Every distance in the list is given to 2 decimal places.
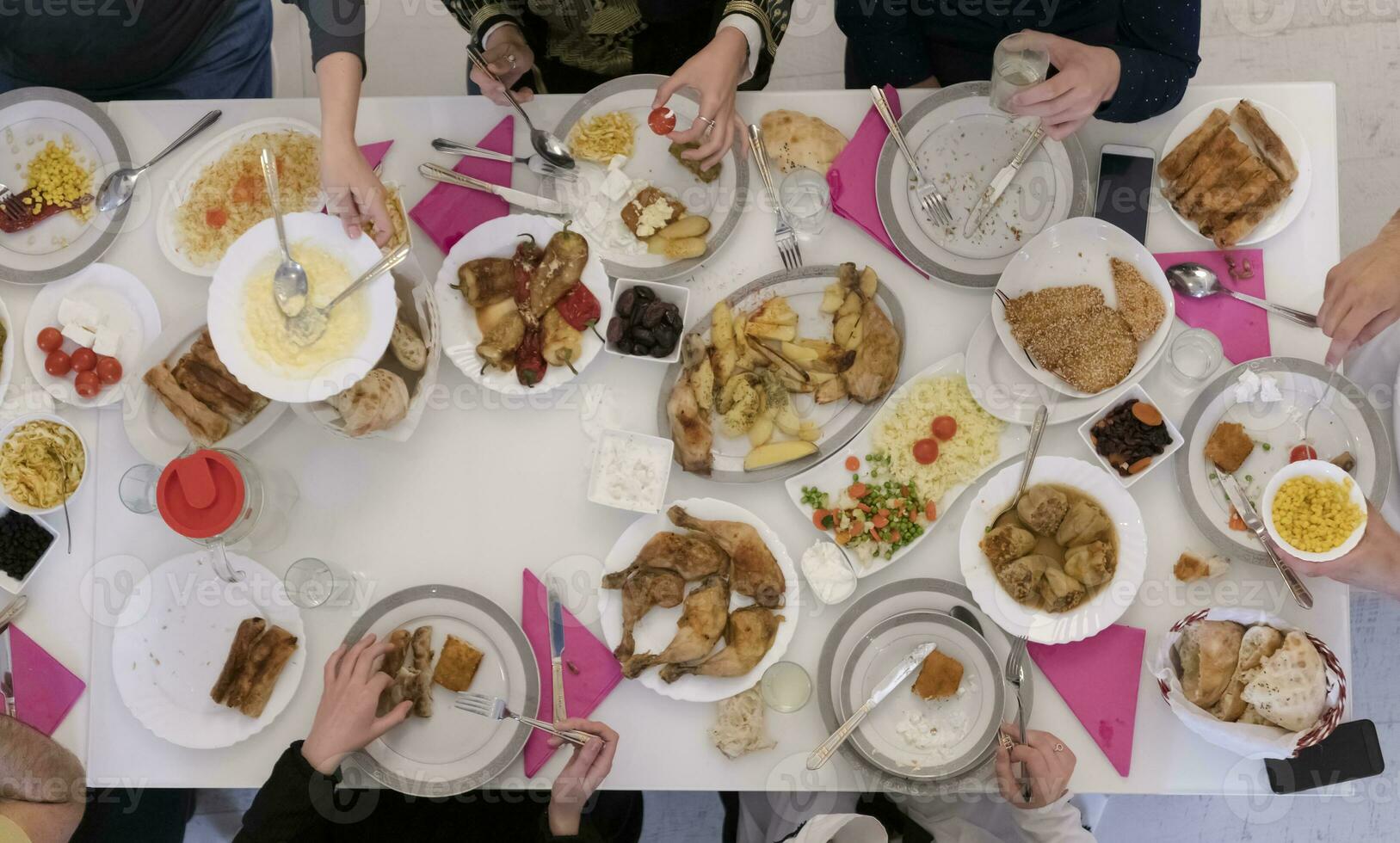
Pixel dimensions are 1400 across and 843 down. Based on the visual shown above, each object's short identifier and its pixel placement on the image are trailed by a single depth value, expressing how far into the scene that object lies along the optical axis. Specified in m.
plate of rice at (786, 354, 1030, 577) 1.81
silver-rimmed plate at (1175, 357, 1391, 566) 1.77
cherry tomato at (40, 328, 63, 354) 1.92
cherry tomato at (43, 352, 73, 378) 1.92
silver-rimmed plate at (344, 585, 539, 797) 1.80
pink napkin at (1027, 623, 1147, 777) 1.76
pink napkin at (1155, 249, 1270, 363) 1.84
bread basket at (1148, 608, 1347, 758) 1.62
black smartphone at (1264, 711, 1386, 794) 1.69
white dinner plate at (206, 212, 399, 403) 1.59
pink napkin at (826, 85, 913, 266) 1.91
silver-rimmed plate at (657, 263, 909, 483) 1.85
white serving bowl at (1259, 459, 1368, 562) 1.62
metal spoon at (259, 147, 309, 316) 1.63
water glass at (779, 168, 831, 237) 1.91
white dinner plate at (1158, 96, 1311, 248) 1.83
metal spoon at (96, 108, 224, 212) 1.99
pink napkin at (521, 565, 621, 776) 1.83
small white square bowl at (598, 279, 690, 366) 1.84
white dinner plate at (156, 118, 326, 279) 1.97
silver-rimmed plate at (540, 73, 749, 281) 1.92
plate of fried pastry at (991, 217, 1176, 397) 1.78
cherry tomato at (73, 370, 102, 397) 1.90
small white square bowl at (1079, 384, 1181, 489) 1.75
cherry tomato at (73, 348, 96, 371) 1.92
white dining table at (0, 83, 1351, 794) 1.83
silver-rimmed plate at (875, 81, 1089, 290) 1.89
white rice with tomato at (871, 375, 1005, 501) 1.83
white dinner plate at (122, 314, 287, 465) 1.83
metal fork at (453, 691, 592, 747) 1.76
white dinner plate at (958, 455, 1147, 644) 1.73
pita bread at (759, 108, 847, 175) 1.94
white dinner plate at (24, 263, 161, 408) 1.95
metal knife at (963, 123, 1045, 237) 1.87
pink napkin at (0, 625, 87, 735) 1.87
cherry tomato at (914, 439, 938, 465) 1.82
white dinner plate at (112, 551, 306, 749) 1.84
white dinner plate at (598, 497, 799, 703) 1.78
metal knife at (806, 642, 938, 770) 1.75
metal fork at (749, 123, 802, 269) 1.88
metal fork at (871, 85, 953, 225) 1.89
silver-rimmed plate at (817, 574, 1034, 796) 1.77
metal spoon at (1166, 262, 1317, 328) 1.83
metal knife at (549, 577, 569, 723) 1.81
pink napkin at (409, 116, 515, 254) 1.94
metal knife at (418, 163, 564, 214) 1.91
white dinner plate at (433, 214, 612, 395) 1.84
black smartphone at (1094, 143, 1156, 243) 1.86
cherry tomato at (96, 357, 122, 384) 1.91
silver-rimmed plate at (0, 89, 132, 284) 1.99
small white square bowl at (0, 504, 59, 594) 1.89
